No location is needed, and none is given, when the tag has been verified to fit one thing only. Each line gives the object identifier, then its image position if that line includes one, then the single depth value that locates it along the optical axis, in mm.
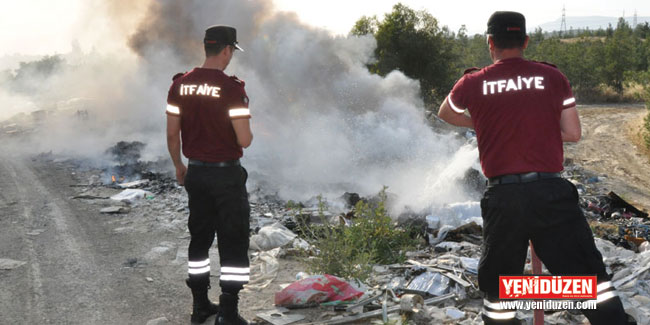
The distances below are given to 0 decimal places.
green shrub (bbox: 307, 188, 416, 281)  4375
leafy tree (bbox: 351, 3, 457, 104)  18312
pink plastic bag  3902
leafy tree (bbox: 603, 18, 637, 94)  27859
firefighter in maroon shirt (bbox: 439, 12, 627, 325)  2336
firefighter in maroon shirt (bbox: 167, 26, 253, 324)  3307
